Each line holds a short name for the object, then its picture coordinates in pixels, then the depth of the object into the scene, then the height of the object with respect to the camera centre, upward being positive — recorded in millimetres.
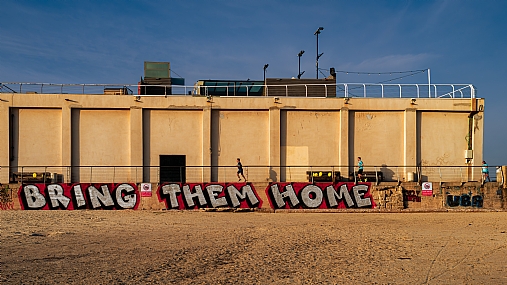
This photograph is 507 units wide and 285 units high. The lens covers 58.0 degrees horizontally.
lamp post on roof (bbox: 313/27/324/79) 36344 +7147
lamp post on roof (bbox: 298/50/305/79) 39062 +7001
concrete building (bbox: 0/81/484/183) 28828 +492
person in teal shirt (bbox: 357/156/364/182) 28602 -1661
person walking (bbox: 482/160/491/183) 28969 -1761
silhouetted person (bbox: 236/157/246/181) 27700 -1403
